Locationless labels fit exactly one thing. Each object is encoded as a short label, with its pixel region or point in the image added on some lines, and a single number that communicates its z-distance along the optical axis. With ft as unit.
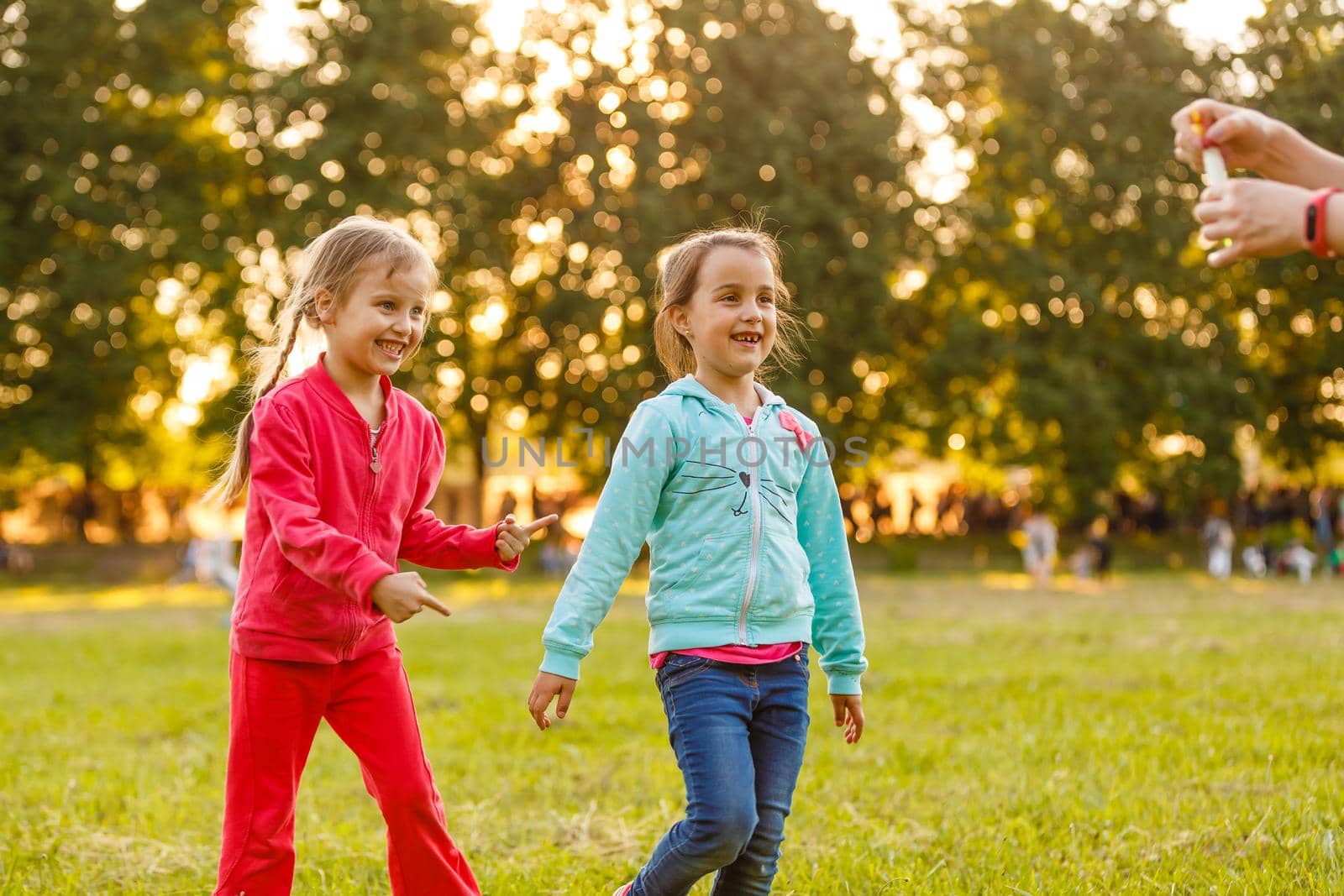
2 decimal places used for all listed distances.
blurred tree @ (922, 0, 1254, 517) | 102.58
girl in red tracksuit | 11.30
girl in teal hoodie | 11.08
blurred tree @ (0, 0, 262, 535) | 98.63
